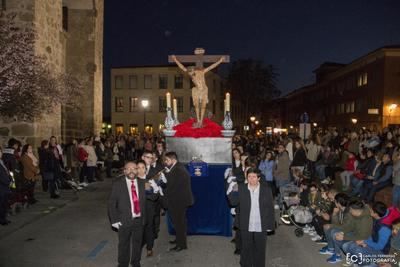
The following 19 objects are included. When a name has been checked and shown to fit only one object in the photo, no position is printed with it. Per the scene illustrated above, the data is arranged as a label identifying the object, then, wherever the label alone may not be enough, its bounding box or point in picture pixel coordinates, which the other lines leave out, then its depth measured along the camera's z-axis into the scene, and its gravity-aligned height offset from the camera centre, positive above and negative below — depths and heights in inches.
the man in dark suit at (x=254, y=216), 251.1 -52.1
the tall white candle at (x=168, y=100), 394.6 +18.4
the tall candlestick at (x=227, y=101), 380.3 +17.5
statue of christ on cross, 398.6 +44.6
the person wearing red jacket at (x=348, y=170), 571.8 -60.0
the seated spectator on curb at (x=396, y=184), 425.7 -56.9
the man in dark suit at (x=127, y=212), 259.6 -52.3
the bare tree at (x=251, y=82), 2284.0 +206.3
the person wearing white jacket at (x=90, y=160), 717.0 -62.5
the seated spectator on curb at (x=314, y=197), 378.9 -63.1
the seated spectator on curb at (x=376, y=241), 254.7 -67.3
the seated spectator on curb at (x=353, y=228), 281.9 -66.6
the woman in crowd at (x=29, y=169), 487.2 -53.0
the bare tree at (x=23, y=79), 500.1 +49.6
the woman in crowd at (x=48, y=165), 549.6 -54.7
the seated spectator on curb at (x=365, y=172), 499.5 -54.4
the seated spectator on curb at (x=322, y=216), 350.3 -72.4
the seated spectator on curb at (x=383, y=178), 470.0 -56.9
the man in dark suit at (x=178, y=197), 325.4 -54.2
